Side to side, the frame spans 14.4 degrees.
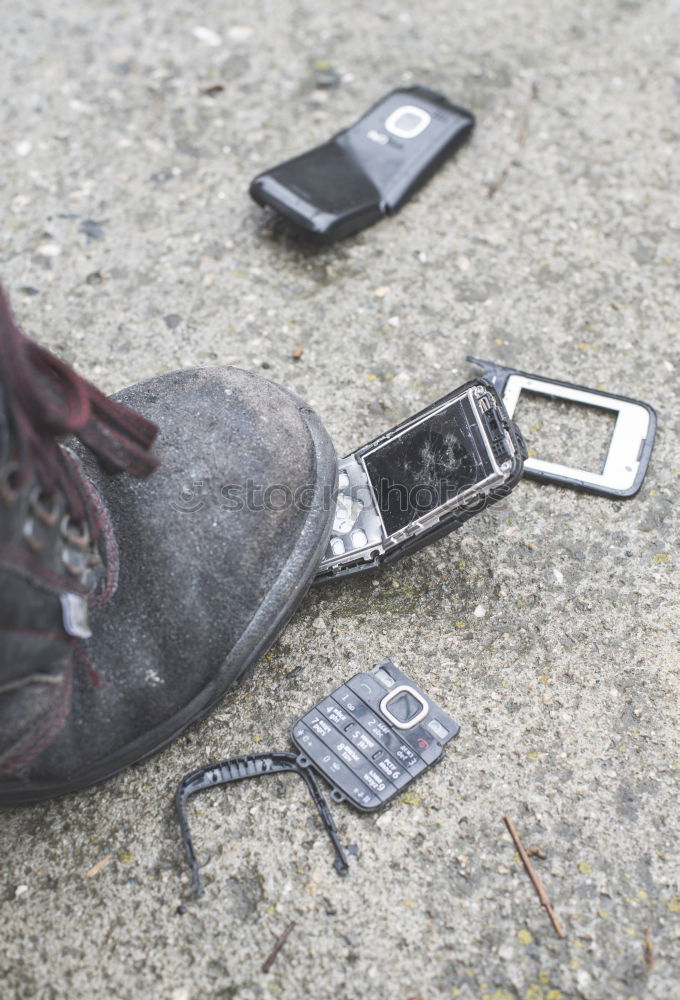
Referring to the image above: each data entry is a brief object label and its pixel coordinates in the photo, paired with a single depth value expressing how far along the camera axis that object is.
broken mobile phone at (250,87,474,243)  1.17
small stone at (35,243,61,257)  1.19
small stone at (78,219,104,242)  1.20
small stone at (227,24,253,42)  1.30
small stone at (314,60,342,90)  1.27
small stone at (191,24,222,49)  1.29
